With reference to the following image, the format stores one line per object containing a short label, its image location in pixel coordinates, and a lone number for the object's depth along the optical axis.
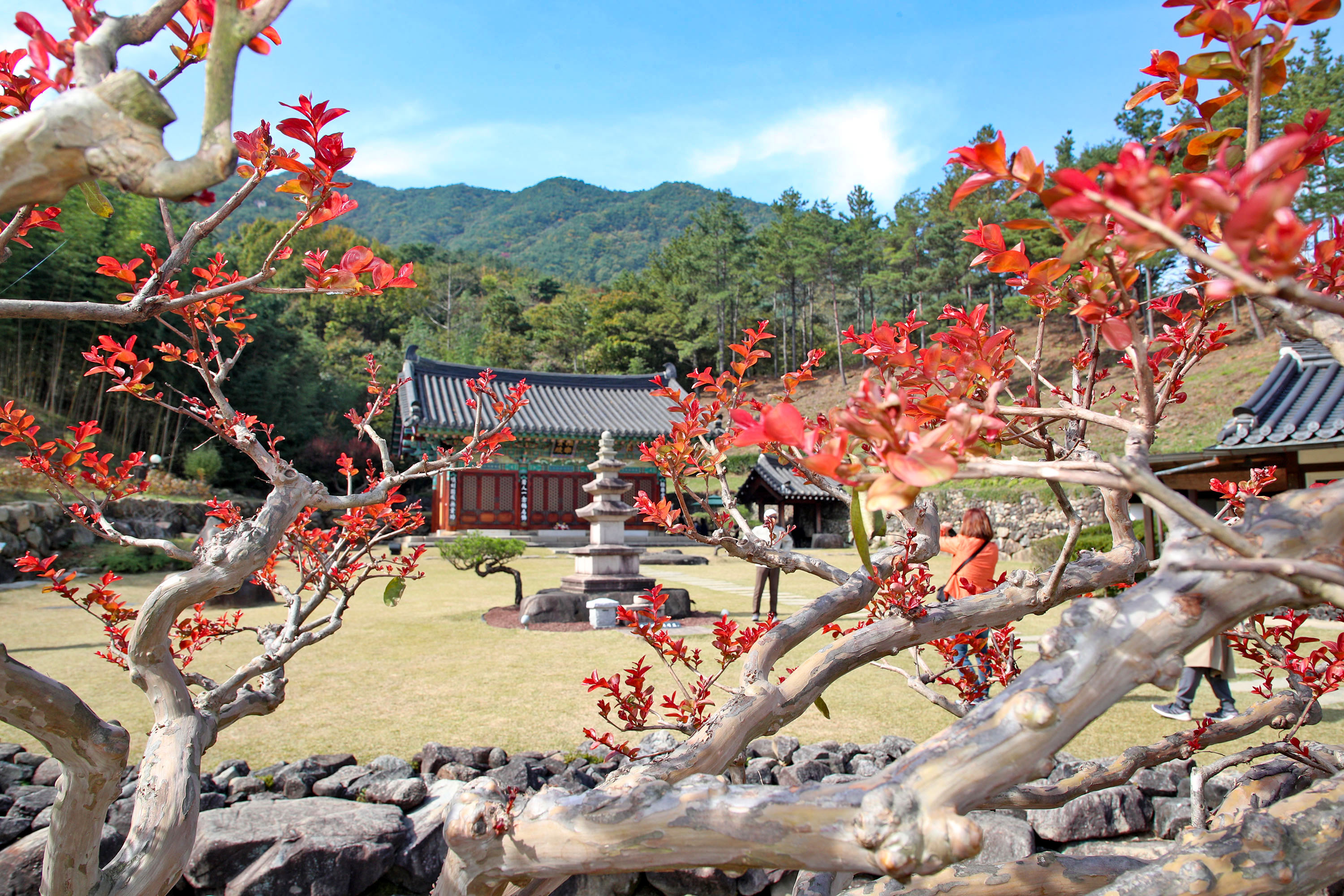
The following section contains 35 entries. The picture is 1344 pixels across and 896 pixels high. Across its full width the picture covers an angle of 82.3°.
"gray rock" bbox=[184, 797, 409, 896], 2.61
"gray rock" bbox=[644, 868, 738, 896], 2.82
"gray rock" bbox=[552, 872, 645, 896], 2.76
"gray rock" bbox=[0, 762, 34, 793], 3.39
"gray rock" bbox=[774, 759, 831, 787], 3.53
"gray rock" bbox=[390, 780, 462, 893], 2.87
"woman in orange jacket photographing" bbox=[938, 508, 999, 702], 4.36
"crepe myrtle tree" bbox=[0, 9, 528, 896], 0.93
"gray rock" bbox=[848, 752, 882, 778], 3.67
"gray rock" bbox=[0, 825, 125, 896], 2.53
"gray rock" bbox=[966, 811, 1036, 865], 2.85
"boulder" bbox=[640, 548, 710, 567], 16.59
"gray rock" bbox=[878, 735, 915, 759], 3.95
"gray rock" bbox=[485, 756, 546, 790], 3.47
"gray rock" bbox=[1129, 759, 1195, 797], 3.33
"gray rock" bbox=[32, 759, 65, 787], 3.43
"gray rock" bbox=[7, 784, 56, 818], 3.02
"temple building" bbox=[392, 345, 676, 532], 20.53
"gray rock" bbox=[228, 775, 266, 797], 3.38
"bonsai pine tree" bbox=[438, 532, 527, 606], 9.91
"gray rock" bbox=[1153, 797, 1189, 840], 3.10
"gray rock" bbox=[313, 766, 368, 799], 3.42
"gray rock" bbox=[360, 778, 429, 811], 3.30
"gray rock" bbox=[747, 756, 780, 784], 3.63
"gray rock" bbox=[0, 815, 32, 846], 2.87
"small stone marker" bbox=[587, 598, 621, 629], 8.35
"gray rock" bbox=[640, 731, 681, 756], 3.81
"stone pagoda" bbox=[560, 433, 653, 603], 9.53
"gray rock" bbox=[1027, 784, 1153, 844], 3.08
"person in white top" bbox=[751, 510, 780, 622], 8.17
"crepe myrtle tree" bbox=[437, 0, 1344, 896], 0.86
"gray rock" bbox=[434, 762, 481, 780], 3.61
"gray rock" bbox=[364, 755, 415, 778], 3.60
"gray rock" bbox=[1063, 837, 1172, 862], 2.45
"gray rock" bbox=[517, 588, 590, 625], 8.56
